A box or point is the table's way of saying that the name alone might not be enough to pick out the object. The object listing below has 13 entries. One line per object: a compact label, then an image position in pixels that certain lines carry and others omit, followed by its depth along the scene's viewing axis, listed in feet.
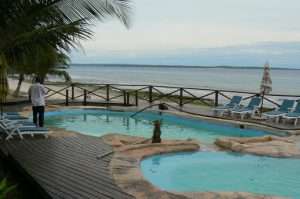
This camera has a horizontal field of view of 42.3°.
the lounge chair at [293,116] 43.73
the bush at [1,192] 10.05
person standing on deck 34.06
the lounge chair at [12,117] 33.78
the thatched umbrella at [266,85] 48.55
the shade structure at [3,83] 24.35
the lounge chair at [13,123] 29.25
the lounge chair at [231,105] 49.67
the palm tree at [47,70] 62.80
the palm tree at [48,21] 16.66
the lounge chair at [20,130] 27.68
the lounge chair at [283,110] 45.47
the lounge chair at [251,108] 47.93
